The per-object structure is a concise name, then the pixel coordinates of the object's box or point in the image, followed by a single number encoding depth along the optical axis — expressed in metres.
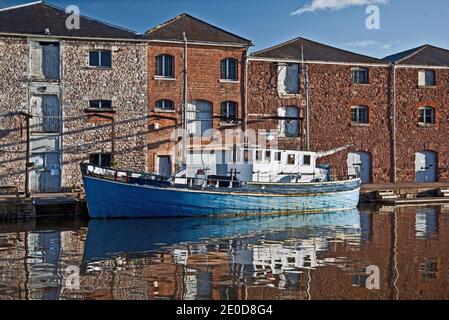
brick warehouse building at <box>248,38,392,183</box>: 30.59
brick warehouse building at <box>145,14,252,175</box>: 28.44
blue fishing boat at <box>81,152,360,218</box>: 21.34
